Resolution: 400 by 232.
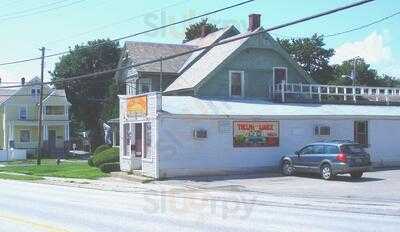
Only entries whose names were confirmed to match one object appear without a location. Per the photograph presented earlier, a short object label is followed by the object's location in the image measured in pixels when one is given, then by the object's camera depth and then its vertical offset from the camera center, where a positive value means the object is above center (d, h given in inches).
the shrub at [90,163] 1505.7 -48.6
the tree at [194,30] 2395.5 +447.6
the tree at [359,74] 3528.5 +410.7
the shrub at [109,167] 1310.3 -51.6
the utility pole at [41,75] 1893.1 +213.3
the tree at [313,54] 2982.3 +426.1
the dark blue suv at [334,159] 1037.8 -29.3
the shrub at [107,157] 1385.6 -31.6
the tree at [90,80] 2915.8 +300.3
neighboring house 2738.7 +112.7
